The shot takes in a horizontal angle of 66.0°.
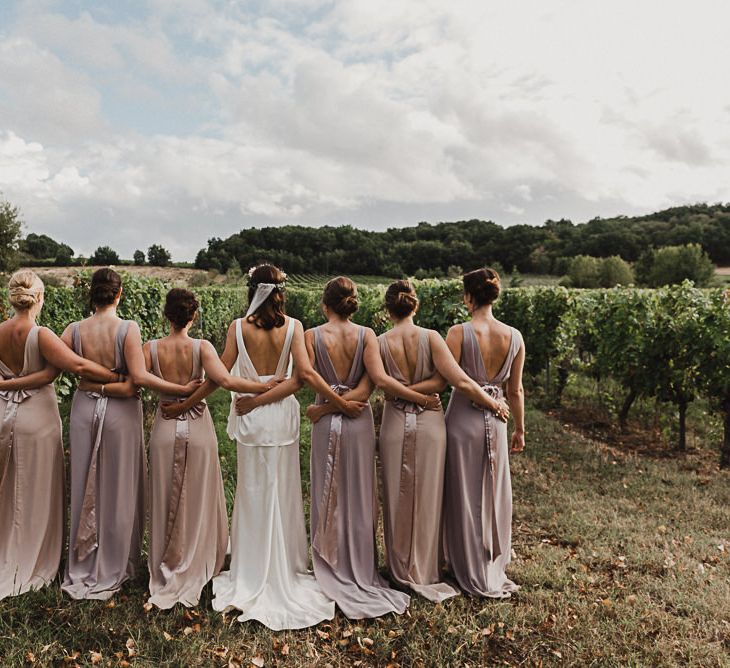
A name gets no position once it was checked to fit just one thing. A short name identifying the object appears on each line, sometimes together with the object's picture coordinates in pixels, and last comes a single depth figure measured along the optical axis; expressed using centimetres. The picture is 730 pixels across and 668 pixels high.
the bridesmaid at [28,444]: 396
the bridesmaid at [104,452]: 394
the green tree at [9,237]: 3706
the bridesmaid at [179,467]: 391
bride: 388
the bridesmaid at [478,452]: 419
